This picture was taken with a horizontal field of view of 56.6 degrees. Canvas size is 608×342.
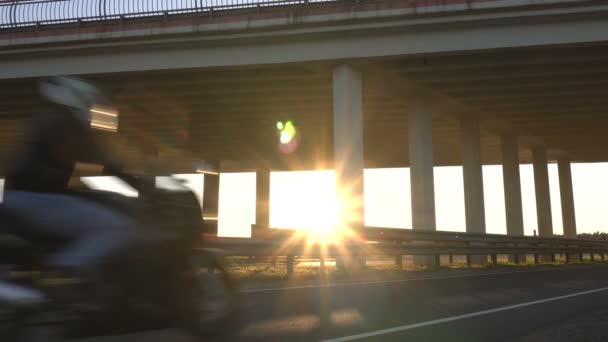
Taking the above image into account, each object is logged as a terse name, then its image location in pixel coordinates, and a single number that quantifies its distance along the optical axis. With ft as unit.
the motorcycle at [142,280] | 10.22
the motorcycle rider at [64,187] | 10.61
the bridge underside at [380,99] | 61.46
